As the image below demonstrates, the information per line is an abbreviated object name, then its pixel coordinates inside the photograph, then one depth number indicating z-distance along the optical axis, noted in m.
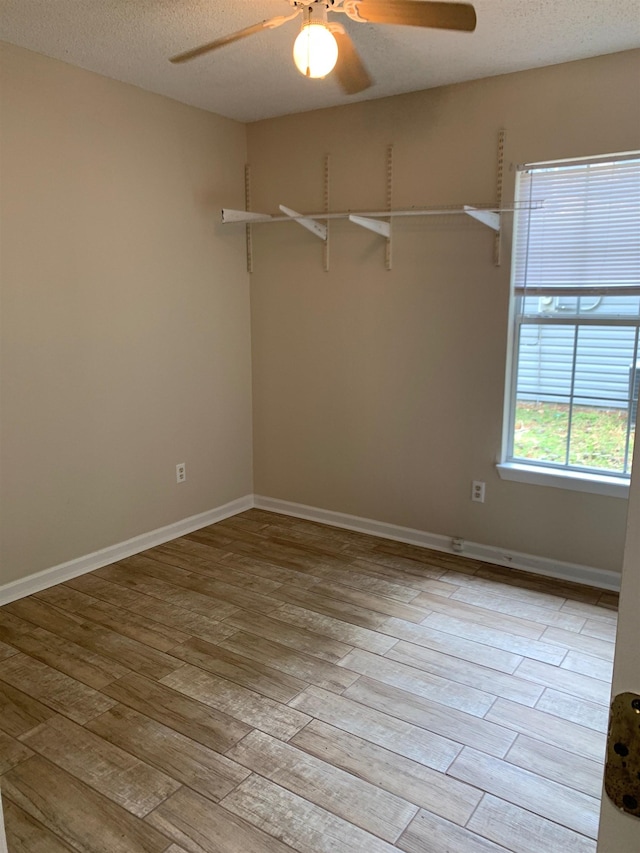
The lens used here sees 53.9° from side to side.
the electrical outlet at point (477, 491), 3.66
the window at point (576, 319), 3.11
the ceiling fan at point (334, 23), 1.94
